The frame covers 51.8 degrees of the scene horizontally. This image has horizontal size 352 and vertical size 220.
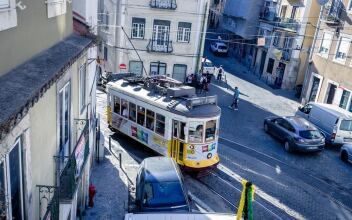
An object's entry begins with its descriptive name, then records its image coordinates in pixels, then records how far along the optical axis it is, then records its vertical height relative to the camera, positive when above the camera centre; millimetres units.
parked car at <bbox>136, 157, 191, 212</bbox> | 11617 -6350
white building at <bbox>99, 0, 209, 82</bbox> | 28875 -3769
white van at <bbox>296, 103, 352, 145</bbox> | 20375 -6405
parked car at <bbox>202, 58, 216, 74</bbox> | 35941 -7115
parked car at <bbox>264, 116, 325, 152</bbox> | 18828 -6712
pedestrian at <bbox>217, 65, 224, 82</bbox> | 34844 -7485
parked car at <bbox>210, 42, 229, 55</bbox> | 48094 -6894
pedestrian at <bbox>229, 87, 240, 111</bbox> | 25441 -7254
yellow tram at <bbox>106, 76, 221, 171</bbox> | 15039 -5467
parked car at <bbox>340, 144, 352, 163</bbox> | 18609 -7164
